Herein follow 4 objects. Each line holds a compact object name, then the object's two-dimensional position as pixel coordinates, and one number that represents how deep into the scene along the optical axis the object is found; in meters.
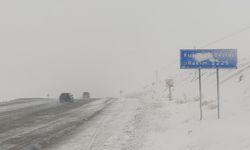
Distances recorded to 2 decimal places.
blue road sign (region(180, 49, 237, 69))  21.34
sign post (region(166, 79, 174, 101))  51.13
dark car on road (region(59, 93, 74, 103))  60.81
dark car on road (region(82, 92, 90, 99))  94.38
